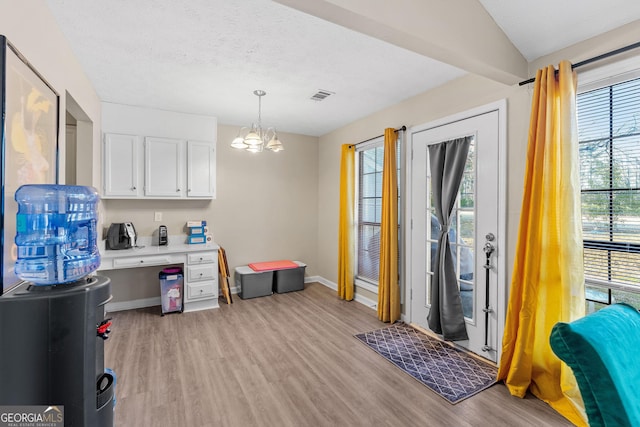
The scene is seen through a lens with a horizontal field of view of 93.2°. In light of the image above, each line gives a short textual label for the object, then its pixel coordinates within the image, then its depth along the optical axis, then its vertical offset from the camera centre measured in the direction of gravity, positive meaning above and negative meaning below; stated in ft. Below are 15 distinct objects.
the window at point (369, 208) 13.41 +0.25
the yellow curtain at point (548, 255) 6.60 -0.93
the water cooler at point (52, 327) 3.32 -1.29
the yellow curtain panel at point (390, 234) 11.59 -0.79
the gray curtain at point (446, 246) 9.37 -1.05
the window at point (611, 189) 6.32 +0.54
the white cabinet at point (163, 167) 12.57 +1.96
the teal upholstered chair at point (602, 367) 2.75 -1.47
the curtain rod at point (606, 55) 5.96 +3.30
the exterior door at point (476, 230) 8.50 -0.49
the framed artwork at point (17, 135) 3.98 +1.19
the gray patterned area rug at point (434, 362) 7.55 -4.25
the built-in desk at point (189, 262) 11.53 -1.95
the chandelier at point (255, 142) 9.96 +2.42
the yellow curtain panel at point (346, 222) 14.39 -0.41
